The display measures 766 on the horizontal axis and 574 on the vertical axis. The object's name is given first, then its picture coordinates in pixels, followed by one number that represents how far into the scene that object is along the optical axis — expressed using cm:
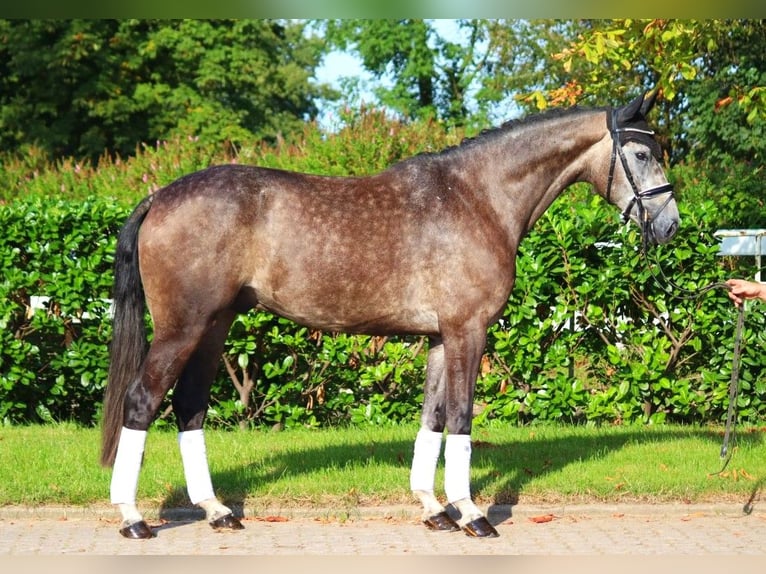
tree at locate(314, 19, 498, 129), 3553
